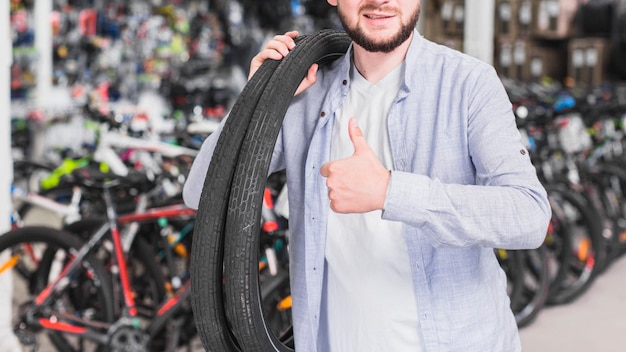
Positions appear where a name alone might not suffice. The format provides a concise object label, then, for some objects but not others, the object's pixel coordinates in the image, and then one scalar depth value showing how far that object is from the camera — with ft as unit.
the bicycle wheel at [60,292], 9.38
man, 3.95
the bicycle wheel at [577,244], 13.39
